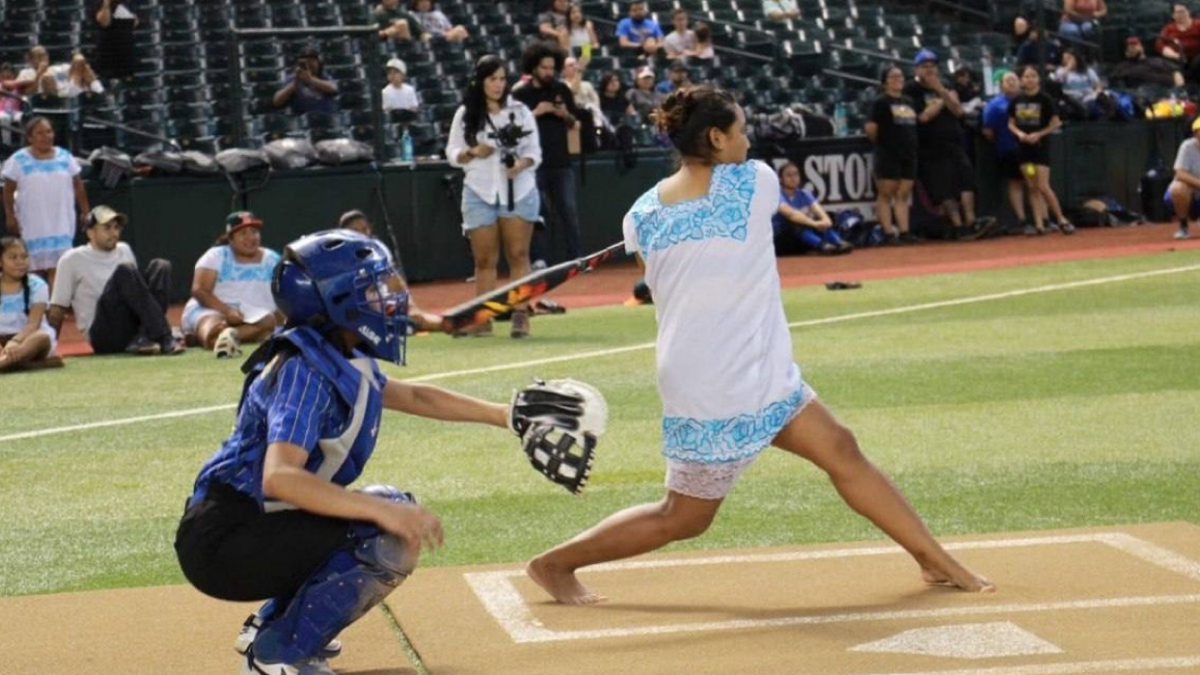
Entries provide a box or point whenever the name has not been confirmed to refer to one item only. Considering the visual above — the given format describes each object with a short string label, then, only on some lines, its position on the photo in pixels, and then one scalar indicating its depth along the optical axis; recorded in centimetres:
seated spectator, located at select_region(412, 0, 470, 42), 2477
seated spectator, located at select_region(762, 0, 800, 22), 2945
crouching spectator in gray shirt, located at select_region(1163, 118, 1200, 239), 2231
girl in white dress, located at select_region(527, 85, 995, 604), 575
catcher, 502
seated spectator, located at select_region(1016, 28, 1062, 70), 2638
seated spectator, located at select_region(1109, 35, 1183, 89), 2819
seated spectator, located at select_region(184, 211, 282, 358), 1530
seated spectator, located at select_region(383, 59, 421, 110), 2212
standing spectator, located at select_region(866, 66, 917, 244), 2330
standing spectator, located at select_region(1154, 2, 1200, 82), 2856
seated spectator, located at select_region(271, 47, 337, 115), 2117
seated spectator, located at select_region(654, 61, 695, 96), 2289
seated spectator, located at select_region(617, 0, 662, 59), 2616
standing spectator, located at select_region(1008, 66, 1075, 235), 2384
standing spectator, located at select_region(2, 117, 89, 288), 1708
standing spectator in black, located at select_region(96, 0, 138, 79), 2181
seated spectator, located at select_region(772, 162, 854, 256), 2154
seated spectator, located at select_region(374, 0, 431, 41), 2428
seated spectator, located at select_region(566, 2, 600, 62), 2525
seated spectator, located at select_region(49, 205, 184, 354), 1519
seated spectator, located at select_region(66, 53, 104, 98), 2084
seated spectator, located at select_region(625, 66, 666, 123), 2375
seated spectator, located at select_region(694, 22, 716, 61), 2647
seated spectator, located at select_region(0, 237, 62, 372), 1426
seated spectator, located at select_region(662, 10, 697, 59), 2673
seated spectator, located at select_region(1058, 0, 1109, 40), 2934
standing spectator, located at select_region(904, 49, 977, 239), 2380
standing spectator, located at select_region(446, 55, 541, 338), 1498
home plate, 538
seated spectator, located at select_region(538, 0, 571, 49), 2398
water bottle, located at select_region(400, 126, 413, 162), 2106
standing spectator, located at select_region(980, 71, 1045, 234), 2423
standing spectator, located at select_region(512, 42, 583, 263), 1712
